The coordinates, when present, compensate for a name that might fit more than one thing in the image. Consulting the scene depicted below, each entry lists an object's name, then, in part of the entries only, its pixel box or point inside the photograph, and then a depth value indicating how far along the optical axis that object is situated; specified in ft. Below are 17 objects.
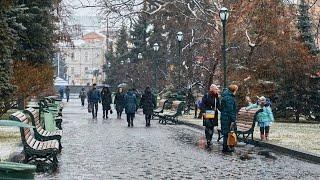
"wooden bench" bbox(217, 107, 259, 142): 69.87
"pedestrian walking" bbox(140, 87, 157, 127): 105.40
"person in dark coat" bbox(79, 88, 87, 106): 230.07
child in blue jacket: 70.08
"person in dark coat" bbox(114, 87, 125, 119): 132.34
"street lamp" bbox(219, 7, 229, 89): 90.89
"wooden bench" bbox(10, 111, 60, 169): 44.34
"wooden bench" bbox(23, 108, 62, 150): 52.14
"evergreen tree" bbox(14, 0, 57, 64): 113.60
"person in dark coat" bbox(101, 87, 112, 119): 127.24
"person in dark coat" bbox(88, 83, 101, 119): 130.61
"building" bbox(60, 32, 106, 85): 602.85
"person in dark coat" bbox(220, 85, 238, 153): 61.82
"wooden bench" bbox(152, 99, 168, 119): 130.93
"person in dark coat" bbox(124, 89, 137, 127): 104.06
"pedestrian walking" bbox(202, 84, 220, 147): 67.87
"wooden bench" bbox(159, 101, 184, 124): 116.67
